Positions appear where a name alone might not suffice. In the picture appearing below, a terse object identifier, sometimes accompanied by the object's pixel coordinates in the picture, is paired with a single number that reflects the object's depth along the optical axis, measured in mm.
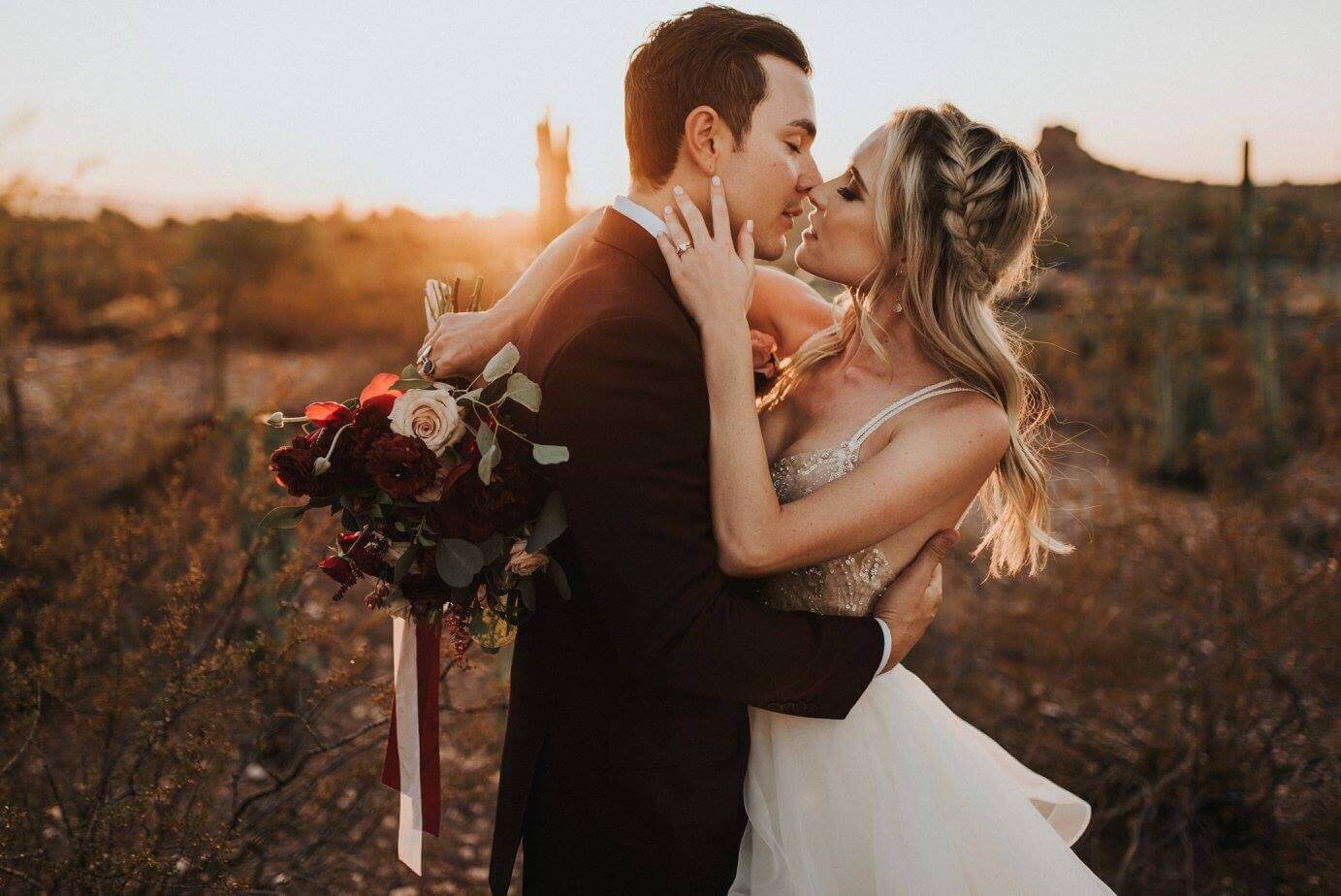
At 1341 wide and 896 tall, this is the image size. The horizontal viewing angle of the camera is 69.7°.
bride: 2160
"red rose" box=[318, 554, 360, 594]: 2053
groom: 1905
